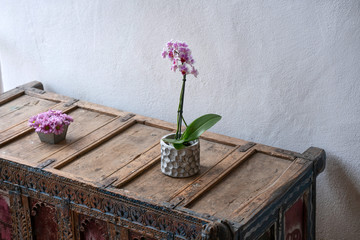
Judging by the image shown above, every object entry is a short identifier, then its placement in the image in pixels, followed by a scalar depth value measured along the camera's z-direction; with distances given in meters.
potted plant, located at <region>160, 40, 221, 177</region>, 2.55
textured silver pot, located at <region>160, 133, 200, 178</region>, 2.56
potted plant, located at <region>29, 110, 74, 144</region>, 2.89
